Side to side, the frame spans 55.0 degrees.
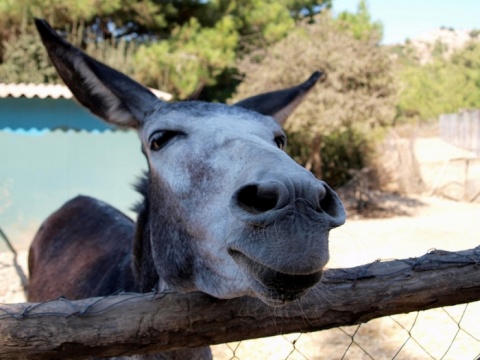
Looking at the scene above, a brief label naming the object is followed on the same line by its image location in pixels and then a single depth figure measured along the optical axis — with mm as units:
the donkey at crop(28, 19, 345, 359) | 1150
